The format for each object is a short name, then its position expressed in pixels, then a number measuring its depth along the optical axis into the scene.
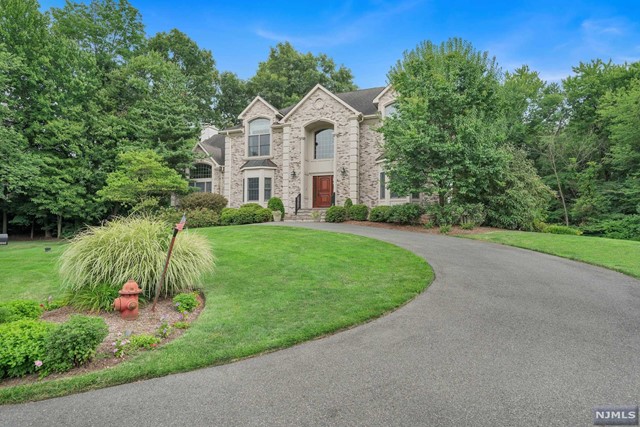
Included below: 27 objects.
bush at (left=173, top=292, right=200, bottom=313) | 4.81
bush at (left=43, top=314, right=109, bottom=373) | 3.10
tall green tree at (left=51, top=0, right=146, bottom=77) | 20.94
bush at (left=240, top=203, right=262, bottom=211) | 17.88
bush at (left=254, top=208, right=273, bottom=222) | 17.62
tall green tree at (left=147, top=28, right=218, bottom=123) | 33.22
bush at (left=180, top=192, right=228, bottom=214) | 18.75
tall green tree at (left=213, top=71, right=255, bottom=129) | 35.16
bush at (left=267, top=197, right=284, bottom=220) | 19.75
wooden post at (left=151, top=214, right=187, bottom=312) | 4.46
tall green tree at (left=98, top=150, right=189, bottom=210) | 15.91
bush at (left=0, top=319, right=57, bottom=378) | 2.97
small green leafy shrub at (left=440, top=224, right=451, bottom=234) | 13.15
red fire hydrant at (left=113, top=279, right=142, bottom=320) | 4.42
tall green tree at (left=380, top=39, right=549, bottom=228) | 13.41
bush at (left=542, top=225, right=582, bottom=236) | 14.81
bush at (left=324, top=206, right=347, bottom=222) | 17.53
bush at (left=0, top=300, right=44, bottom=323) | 4.01
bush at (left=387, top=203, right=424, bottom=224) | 15.20
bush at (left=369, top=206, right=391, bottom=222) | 16.07
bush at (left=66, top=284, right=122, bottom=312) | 4.75
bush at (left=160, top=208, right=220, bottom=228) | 16.95
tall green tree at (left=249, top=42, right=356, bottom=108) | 33.84
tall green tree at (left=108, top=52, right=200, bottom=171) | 20.08
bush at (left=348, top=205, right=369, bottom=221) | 17.42
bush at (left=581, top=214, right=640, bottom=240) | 17.11
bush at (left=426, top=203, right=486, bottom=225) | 13.93
